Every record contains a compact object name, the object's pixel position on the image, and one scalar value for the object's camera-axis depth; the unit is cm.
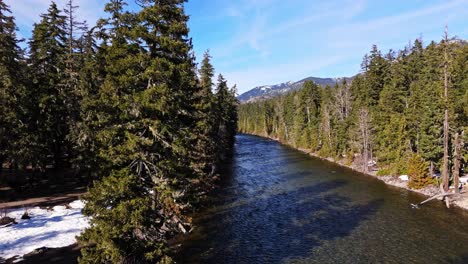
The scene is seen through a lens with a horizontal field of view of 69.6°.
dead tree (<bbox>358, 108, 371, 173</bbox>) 5552
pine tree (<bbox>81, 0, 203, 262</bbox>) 1466
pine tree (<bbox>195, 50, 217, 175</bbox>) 3894
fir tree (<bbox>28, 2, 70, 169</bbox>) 3444
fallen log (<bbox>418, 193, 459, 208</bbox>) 3405
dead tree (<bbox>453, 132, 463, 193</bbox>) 3642
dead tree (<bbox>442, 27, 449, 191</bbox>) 3467
